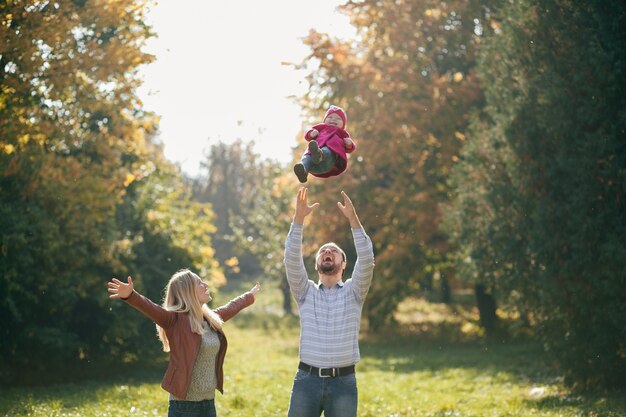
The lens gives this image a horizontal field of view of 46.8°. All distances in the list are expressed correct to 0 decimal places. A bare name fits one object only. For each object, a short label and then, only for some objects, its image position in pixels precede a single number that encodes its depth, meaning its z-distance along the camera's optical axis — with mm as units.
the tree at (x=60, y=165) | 13352
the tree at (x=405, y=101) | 22328
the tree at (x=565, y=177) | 11930
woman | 5984
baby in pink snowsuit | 6246
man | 5672
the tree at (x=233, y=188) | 65262
